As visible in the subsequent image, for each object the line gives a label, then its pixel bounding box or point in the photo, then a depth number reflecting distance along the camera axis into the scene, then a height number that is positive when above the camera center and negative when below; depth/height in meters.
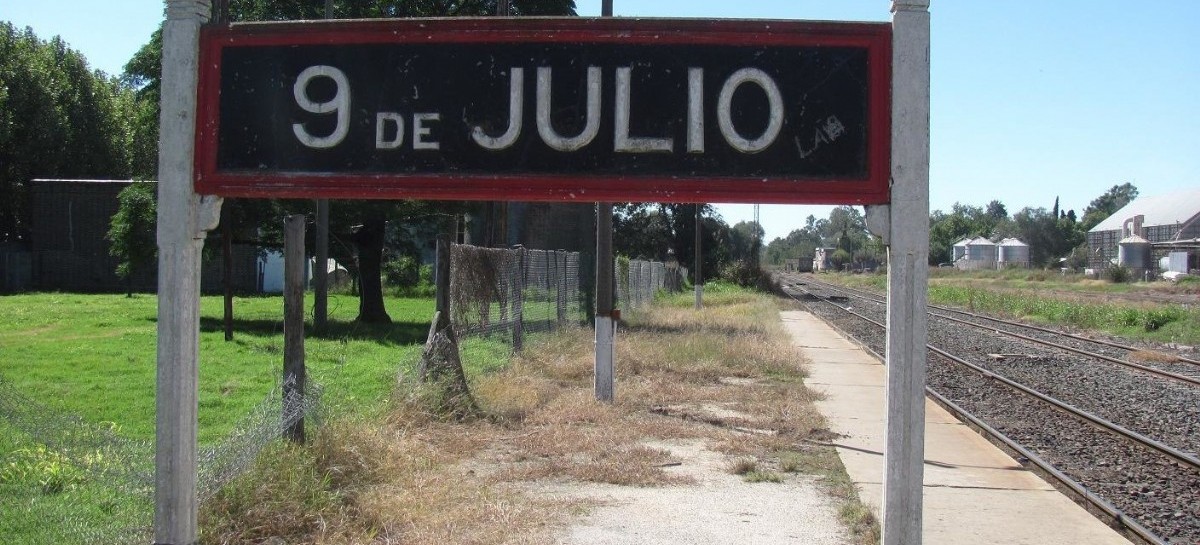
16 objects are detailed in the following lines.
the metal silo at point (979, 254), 106.88 +1.67
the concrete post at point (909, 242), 3.77 +0.10
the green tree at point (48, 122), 41.66 +6.02
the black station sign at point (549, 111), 3.85 +0.59
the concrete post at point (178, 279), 3.98 -0.07
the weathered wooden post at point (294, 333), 6.19 -0.42
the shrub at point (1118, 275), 60.06 -0.22
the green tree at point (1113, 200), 158.30 +11.37
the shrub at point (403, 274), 36.00 -0.35
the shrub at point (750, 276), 53.22 -0.46
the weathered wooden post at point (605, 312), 10.88 -0.51
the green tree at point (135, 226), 20.91 +0.72
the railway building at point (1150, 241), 67.38 +2.28
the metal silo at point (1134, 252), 71.75 +1.36
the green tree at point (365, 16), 21.31 +4.42
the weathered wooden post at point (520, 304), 13.38 -0.51
